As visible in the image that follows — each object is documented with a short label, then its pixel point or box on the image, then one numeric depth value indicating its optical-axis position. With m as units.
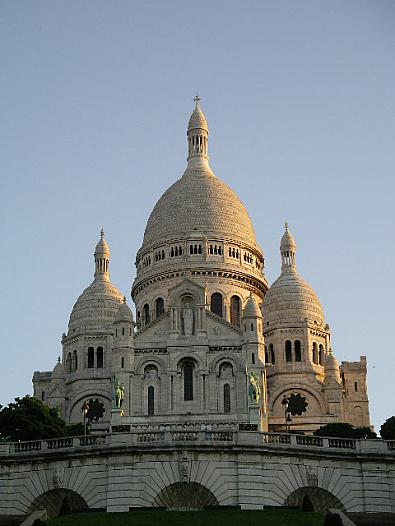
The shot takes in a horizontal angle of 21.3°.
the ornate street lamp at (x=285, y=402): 98.25
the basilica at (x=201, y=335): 96.38
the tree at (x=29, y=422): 78.62
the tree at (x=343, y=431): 83.94
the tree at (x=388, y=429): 82.02
